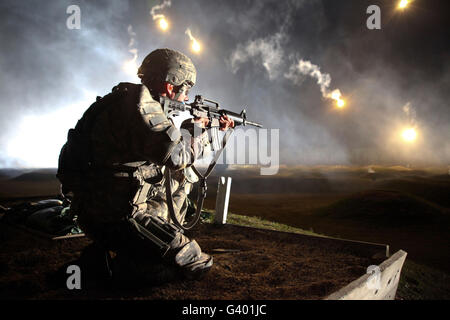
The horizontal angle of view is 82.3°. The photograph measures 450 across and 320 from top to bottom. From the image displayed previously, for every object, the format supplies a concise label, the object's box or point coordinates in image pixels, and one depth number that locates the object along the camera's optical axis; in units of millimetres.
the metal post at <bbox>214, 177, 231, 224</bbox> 5992
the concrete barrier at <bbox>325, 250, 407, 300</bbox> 2434
